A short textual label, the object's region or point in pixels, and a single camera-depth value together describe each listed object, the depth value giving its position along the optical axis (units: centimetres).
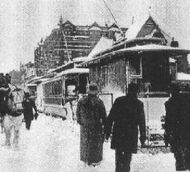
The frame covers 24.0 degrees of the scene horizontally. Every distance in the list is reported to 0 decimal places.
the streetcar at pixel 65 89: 2979
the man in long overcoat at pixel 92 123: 896
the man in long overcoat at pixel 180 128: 785
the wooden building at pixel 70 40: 6906
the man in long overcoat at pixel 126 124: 734
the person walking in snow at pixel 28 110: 1852
